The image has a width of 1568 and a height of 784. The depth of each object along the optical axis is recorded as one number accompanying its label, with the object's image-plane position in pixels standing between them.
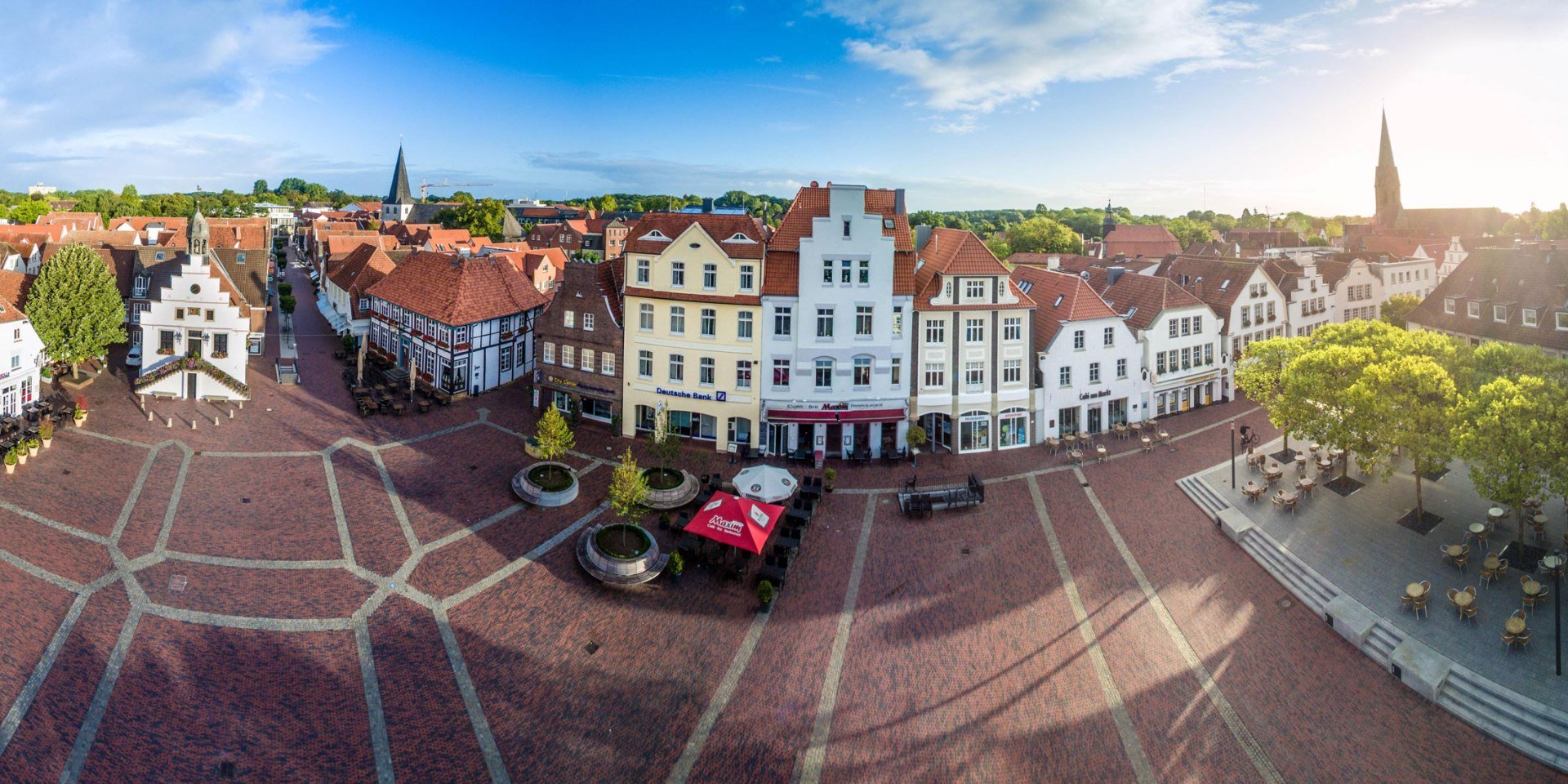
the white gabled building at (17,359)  35.31
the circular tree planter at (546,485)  29.78
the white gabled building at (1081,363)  39.19
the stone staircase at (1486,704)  17.42
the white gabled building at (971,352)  37.25
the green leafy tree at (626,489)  25.69
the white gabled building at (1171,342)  43.06
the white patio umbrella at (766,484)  28.64
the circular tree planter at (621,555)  24.08
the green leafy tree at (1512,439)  21.69
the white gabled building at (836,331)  35.66
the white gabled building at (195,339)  40.50
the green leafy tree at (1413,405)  25.61
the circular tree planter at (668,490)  29.91
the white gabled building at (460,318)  44.31
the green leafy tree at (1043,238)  113.69
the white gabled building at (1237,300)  48.03
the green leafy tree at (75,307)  40.66
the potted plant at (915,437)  35.16
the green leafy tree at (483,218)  121.38
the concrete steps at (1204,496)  30.78
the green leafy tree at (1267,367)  35.19
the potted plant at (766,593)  22.69
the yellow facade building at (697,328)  36.09
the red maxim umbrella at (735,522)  24.02
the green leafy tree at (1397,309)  56.16
